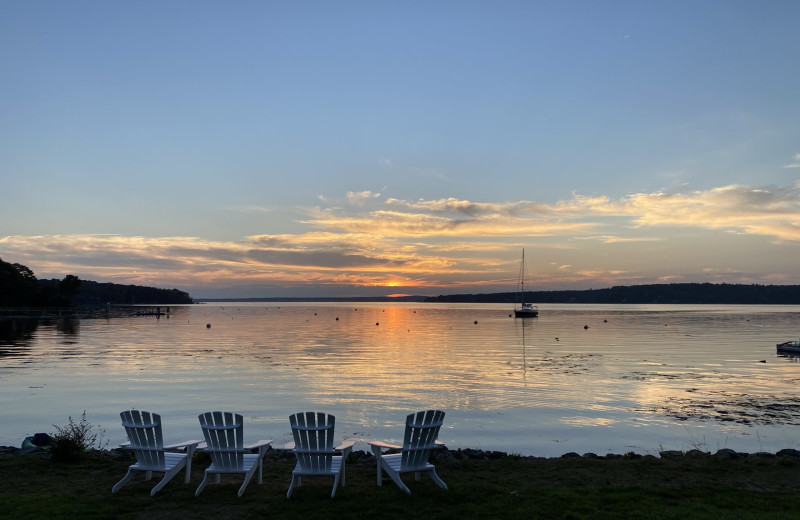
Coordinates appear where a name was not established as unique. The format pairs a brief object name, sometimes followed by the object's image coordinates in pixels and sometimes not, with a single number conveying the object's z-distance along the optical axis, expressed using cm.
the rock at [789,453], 1233
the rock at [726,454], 1171
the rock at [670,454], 1223
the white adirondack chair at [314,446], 857
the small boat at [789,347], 4166
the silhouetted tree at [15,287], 11250
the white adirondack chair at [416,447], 895
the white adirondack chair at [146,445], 895
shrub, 1095
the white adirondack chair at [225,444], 877
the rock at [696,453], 1186
